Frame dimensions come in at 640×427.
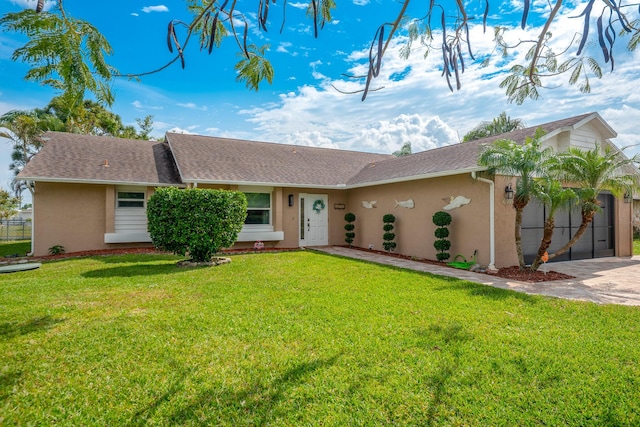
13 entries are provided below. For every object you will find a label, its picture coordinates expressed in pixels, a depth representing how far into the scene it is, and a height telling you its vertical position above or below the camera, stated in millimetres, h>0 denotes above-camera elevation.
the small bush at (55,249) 11531 -1161
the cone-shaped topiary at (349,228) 15020 -557
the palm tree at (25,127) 19969 +5440
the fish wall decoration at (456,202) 9984 +397
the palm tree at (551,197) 7968 +430
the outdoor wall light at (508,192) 9266 +640
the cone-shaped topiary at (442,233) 10133 -536
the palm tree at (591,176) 8398 +1011
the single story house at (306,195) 10055 +769
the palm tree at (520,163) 8039 +1272
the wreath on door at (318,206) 15028 +426
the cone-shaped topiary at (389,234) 12469 -684
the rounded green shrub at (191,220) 8805 -115
